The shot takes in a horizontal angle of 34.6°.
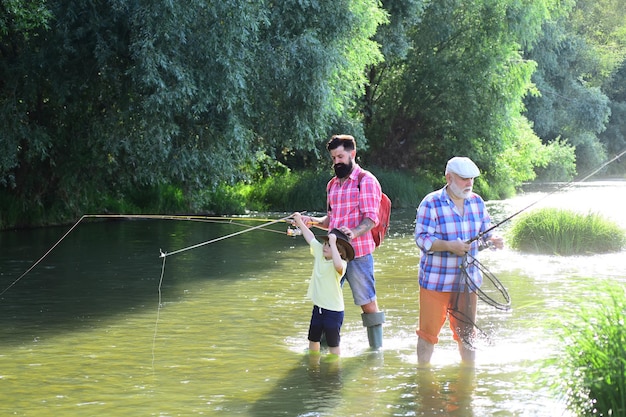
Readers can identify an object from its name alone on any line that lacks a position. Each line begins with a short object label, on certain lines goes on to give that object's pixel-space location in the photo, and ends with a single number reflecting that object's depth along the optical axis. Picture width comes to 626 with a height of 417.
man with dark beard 7.98
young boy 7.84
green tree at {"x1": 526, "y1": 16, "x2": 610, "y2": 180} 52.25
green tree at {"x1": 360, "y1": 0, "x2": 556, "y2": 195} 34.00
